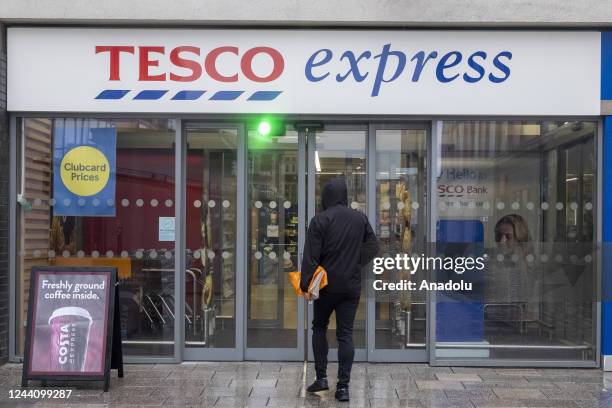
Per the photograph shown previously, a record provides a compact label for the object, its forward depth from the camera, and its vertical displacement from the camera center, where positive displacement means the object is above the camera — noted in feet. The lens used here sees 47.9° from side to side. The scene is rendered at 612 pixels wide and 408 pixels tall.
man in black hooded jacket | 19.31 -1.42
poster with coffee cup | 20.36 -3.39
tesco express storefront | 23.65 +1.31
